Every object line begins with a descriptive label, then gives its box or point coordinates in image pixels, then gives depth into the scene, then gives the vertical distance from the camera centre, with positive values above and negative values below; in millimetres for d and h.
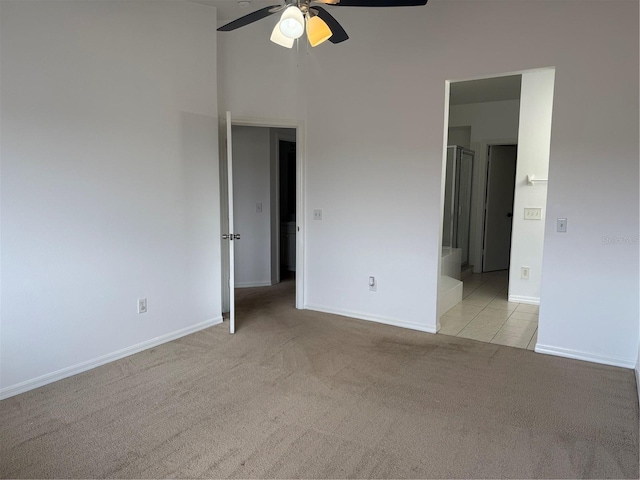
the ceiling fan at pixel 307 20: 2203 +953
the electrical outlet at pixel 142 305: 3316 -901
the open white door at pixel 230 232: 3545 -358
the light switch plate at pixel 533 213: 4820 -222
